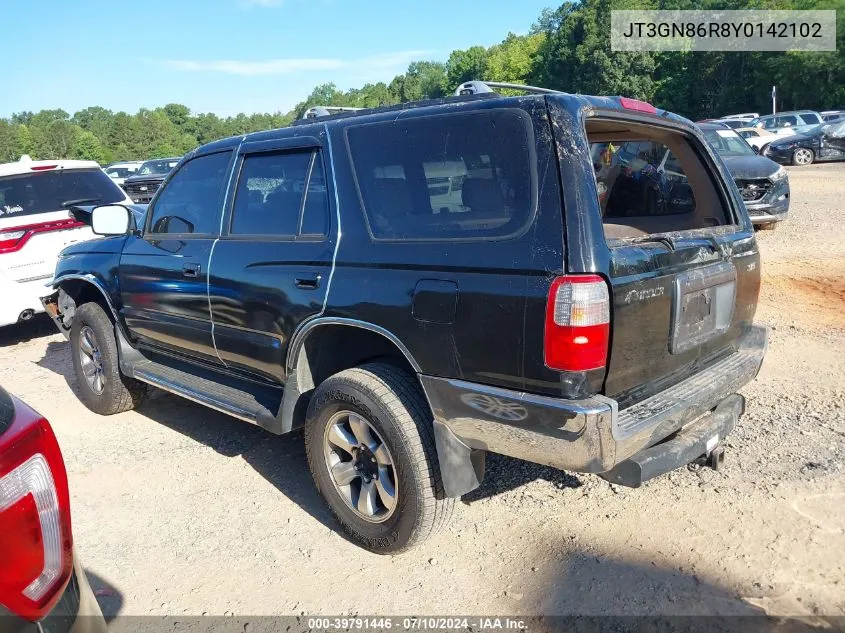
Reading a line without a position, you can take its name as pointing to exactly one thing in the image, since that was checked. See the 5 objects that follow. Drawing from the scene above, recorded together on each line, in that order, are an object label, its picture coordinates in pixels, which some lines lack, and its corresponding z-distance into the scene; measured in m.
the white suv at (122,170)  26.74
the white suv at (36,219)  6.75
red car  1.39
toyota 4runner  2.47
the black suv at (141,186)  18.64
